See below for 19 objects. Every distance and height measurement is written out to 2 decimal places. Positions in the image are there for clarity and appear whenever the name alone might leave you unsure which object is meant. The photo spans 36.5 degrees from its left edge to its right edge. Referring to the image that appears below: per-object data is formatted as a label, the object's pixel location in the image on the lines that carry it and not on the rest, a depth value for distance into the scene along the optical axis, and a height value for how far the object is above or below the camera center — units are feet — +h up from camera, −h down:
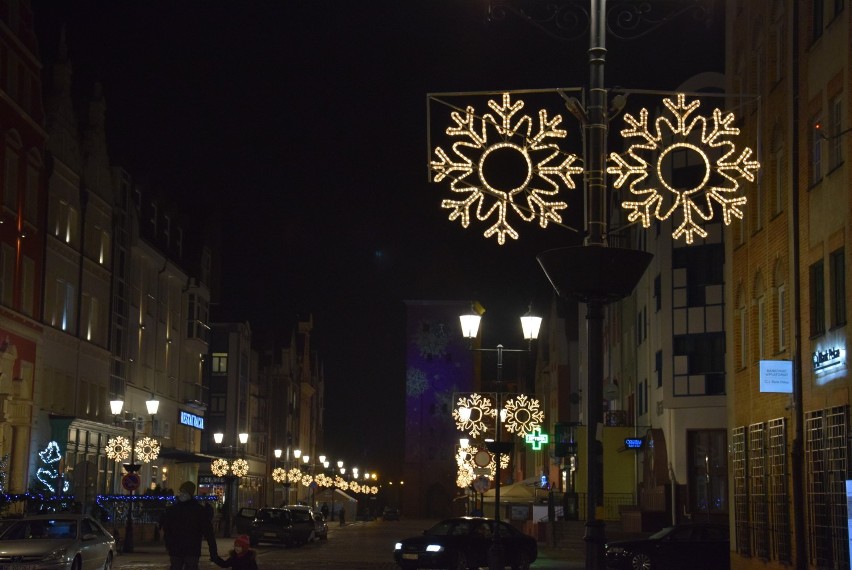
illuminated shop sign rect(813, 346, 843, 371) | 70.08 +7.25
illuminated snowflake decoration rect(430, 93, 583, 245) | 50.37 +12.33
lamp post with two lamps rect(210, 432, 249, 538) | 185.26 +1.43
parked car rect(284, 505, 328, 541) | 178.70 -6.26
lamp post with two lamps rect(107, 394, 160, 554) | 125.29 +3.14
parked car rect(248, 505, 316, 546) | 164.45 -6.03
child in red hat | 47.81 -2.91
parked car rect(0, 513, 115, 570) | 75.56 -4.08
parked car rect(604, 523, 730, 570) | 103.71 -5.08
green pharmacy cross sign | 208.23 +7.34
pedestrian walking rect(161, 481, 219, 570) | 56.65 -2.14
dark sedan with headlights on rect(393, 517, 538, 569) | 105.81 -5.20
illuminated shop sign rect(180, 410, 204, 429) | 215.22 +9.83
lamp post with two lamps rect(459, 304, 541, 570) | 91.81 +11.23
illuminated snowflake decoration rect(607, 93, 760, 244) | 50.88 +12.92
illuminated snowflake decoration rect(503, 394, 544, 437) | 144.15 +7.67
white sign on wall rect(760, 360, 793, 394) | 77.82 +6.69
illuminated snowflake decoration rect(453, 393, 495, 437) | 133.90 +7.51
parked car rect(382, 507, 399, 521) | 408.30 -10.21
